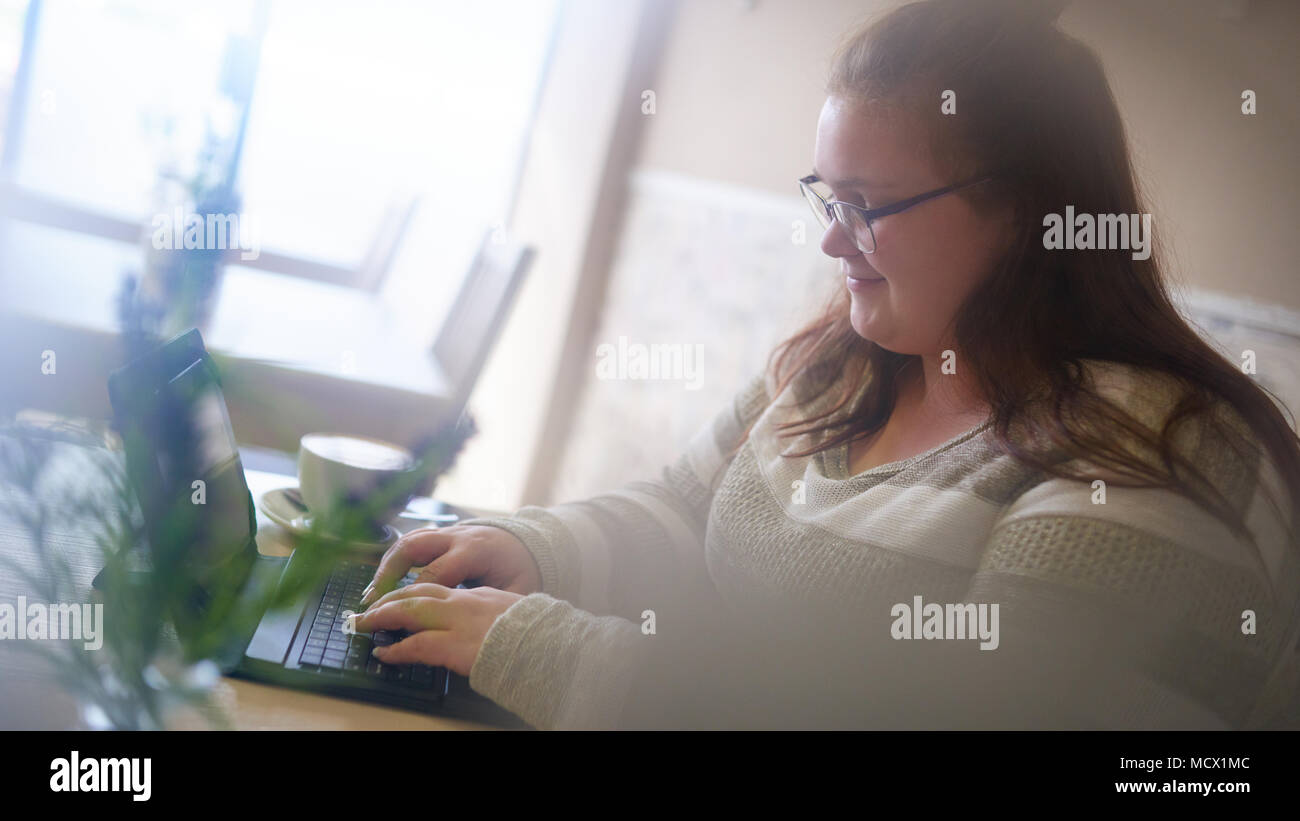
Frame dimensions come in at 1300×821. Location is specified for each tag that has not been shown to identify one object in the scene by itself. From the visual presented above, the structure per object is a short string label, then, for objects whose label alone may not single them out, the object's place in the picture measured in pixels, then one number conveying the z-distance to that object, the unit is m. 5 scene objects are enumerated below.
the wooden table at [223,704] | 0.58
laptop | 0.62
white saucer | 0.95
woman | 0.67
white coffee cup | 0.94
